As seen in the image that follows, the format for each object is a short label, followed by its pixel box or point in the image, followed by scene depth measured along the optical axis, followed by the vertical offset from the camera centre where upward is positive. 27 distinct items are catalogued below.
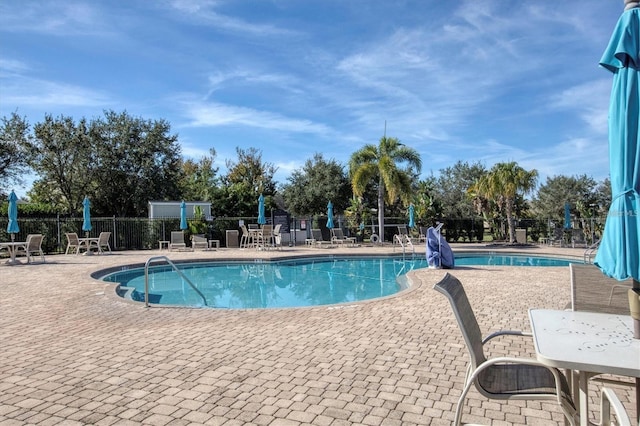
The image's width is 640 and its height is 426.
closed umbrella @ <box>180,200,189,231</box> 19.23 +0.54
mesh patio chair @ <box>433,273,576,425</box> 1.97 -0.84
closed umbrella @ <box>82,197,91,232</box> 16.81 +0.49
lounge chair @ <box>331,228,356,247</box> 20.26 -0.56
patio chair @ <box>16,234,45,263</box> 13.09 -0.38
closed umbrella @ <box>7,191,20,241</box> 13.66 +0.62
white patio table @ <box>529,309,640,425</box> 1.71 -0.57
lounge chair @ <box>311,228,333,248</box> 20.73 -0.51
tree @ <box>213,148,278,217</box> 30.19 +3.61
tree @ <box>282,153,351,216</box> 30.00 +2.91
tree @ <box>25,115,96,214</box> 22.92 +4.11
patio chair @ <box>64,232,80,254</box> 15.98 -0.33
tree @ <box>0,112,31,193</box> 21.55 +4.37
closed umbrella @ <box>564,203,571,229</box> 20.03 +0.41
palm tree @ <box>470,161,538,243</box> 19.72 +2.01
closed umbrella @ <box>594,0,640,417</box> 2.22 +0.41
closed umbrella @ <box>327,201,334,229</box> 21.86 +0.45
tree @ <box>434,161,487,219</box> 35.40 +3.88
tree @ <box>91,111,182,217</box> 24.50 +4.07
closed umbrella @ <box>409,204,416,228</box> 21.00 +0.57
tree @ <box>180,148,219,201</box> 33.06 +4.61
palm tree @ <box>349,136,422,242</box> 20.67 +3.03
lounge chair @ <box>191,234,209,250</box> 18.72 -0.60
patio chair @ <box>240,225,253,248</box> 19.45 -0.54
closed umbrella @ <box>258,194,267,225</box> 19.53 +0.74
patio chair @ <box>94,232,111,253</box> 16.53 -0.34
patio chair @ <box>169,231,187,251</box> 18.55 -0.50
